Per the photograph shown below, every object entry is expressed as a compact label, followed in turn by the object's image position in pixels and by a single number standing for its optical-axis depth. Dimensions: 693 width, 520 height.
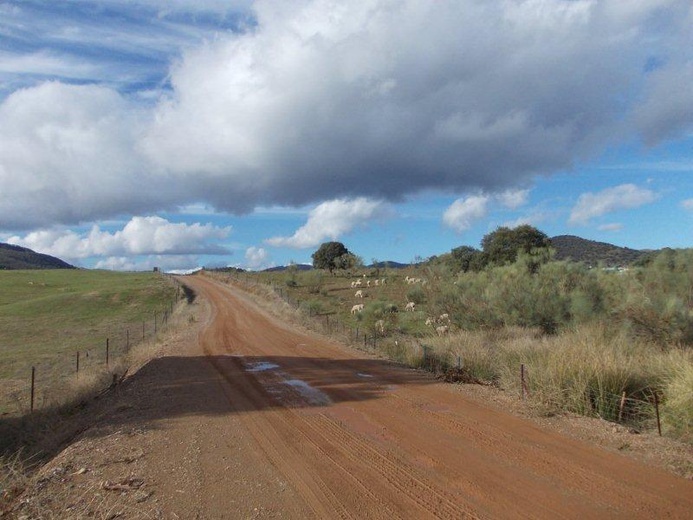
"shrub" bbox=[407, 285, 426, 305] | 42.68
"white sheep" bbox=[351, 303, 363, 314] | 41.62
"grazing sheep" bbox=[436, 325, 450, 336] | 25.62
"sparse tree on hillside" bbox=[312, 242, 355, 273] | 91.44
